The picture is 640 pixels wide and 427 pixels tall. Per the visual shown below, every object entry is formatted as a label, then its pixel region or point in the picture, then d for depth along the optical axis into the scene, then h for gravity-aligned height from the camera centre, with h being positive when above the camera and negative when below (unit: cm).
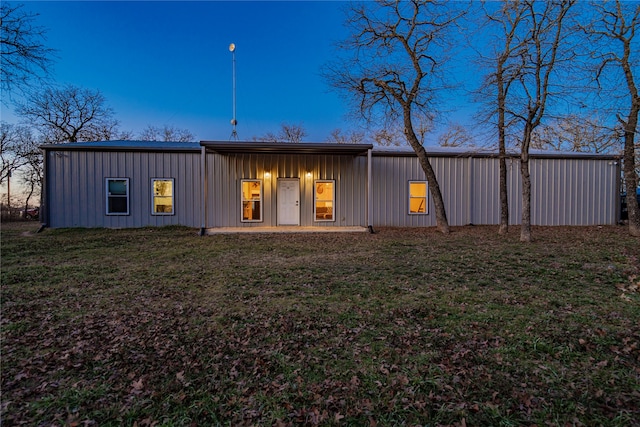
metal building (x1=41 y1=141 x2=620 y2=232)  1180 +92
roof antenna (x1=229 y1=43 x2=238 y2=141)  1382 +636
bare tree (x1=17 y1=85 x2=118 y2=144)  2238 +678
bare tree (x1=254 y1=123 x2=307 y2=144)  3003 +717
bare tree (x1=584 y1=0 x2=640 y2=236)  929 +414
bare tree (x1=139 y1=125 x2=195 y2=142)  2739 +668
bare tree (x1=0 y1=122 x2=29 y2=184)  2038 +396
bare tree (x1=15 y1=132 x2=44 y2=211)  2106 +267
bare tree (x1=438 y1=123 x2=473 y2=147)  2570 +630
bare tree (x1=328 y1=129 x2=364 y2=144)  3015 +700
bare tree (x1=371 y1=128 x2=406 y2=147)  2729 +627
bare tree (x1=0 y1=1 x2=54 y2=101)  759 +402
